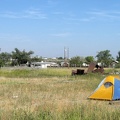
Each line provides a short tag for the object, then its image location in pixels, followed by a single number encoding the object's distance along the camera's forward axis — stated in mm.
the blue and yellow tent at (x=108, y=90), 15027
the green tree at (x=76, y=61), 127975
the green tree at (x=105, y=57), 128250
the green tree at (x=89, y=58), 147225
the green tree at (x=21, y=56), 127562
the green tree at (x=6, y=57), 123088
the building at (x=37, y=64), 124838
